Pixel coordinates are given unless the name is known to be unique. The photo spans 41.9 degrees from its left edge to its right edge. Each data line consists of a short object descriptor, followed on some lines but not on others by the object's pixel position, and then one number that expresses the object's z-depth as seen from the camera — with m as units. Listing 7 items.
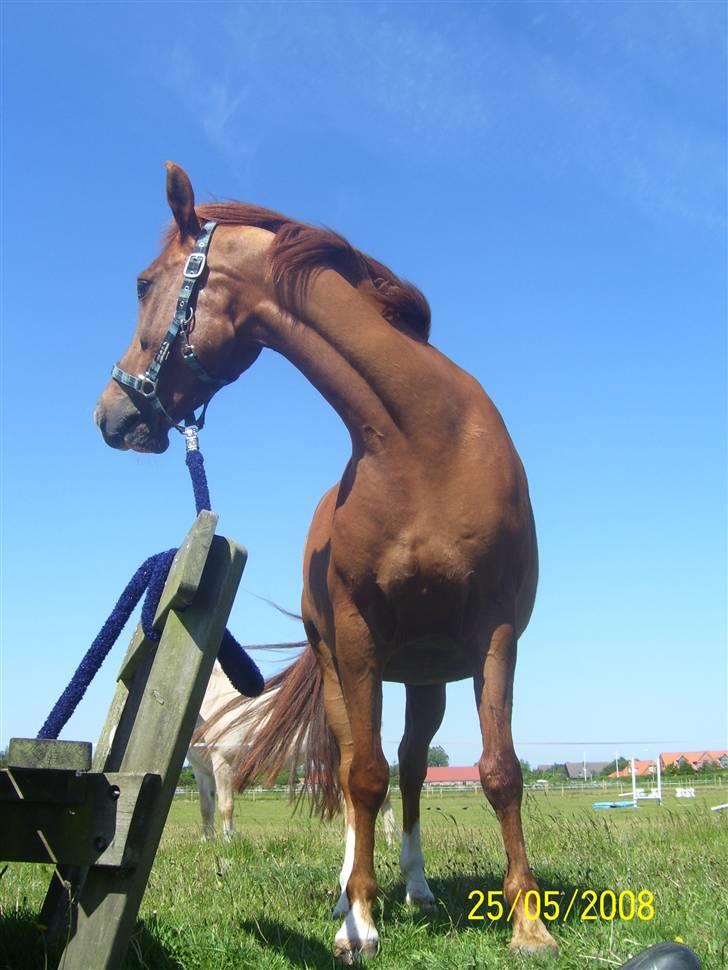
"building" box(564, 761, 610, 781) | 76.12
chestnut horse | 3.66
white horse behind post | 10.01
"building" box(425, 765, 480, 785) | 60.30
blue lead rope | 2.51
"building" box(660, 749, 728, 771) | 57.82
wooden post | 2.07
